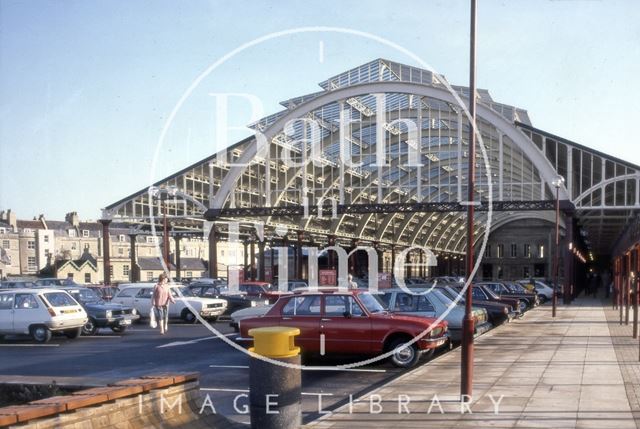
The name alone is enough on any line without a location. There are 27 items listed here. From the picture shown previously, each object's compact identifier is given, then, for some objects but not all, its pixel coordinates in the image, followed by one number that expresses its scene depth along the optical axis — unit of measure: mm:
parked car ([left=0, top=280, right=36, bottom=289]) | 35250
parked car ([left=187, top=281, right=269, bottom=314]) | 27277
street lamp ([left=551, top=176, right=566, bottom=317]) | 27547
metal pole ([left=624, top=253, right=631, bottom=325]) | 19769
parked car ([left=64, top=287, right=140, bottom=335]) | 21703
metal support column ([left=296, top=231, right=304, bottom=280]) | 53206
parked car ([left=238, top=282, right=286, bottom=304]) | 31328
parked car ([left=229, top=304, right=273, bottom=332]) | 18844
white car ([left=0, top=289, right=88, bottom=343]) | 19516
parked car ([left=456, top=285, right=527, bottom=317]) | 24828
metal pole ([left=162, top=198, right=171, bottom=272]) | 35031
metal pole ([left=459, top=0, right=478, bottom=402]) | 9680
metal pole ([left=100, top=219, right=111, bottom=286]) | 46406
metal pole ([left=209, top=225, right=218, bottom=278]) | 45156
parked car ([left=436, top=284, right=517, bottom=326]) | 22484
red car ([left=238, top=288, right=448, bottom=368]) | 13844
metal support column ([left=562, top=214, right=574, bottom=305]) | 38000
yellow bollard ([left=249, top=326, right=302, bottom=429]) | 7613
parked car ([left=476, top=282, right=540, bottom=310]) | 31109
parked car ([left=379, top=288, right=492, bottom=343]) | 16672
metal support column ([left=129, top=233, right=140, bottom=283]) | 51656
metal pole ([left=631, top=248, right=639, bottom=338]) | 16706
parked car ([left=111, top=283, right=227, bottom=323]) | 25047
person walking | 20703
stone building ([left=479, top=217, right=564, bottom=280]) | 86000
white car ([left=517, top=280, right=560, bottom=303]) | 44525
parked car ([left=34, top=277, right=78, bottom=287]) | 36844
